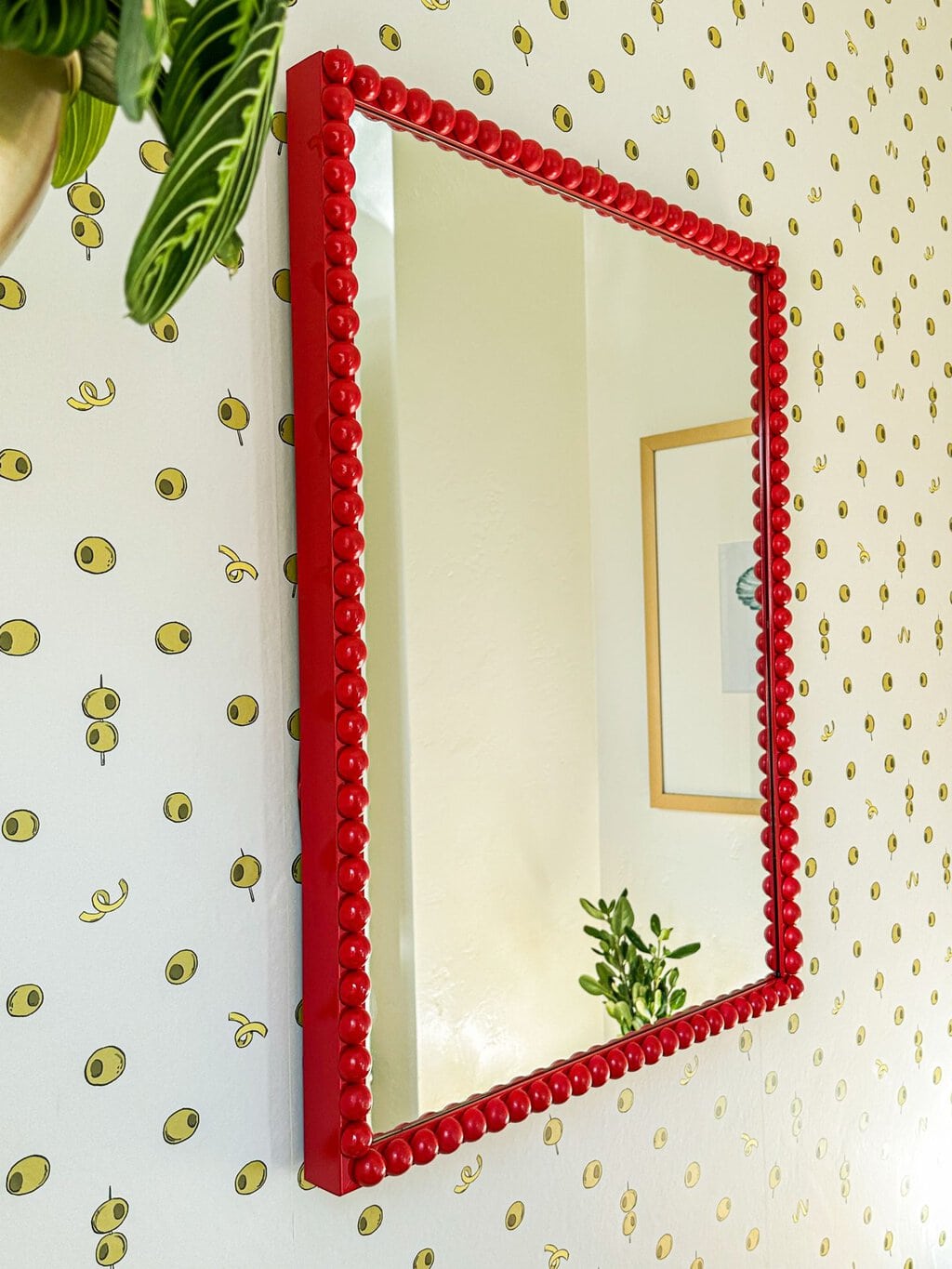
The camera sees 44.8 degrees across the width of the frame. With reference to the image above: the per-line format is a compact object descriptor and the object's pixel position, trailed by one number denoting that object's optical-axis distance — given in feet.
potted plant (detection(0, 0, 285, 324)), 0.85
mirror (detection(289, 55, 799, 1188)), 2.62
